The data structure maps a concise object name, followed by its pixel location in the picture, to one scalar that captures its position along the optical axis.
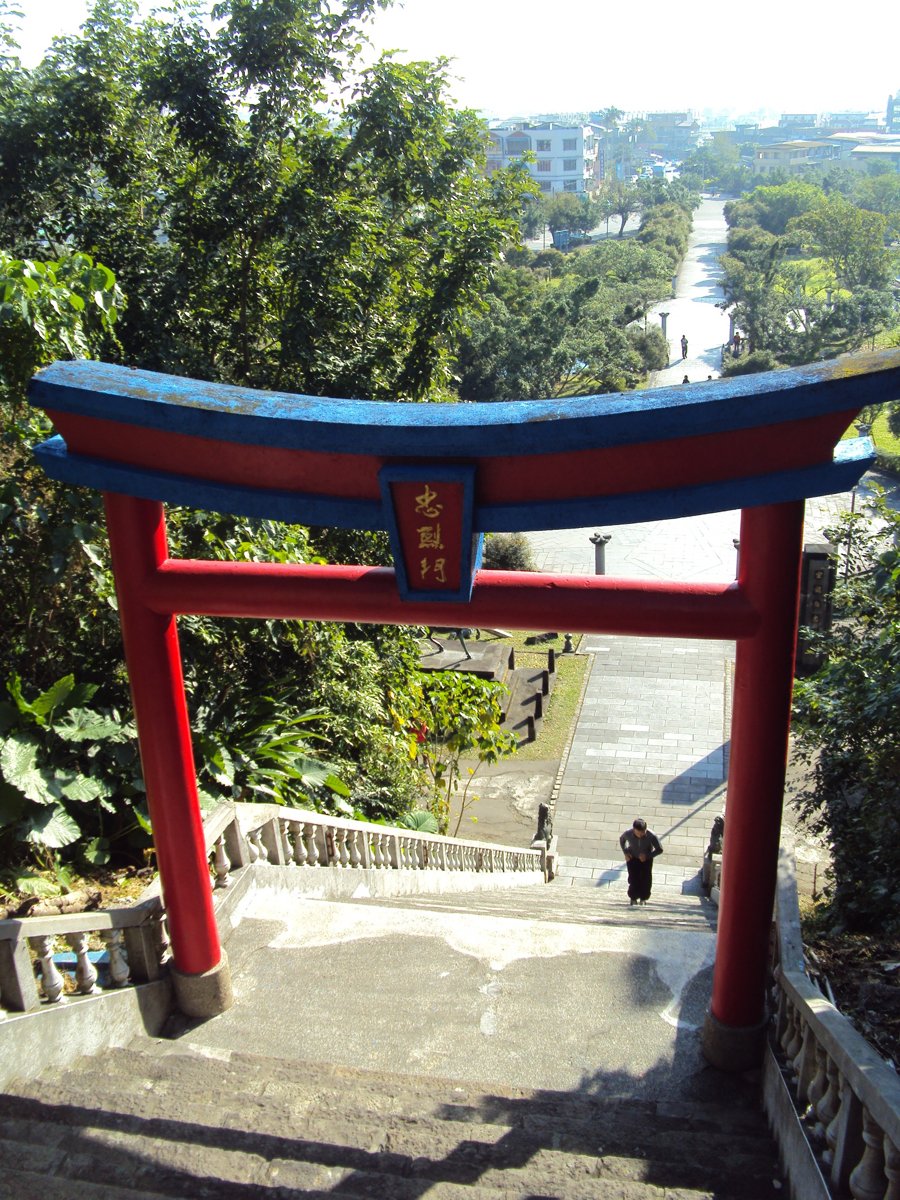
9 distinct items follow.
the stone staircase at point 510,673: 17.61
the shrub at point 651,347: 44.09
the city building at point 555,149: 107.12
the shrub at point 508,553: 22.70
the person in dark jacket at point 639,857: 9.38
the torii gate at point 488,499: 3.49
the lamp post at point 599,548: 21.89
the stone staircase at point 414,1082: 3.65
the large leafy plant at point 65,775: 5.30
